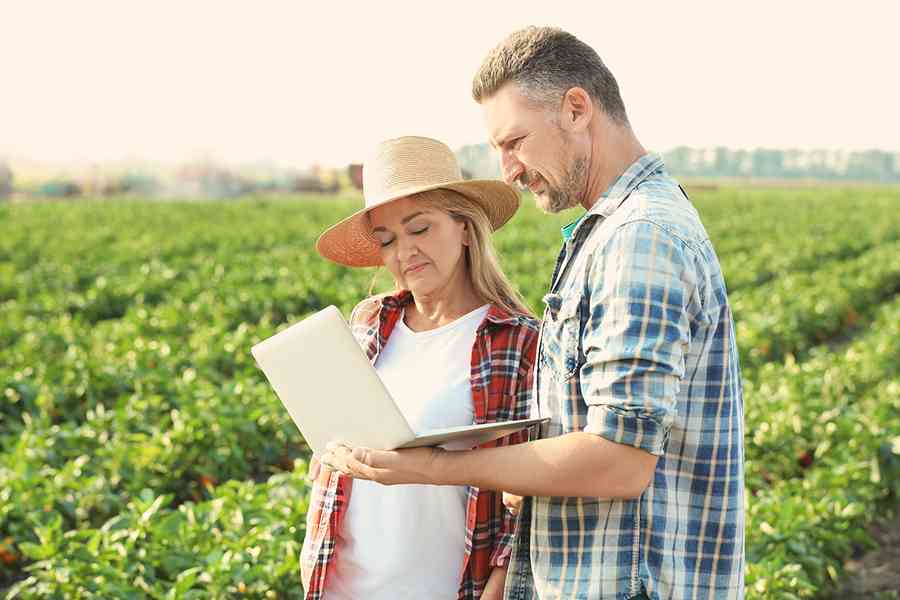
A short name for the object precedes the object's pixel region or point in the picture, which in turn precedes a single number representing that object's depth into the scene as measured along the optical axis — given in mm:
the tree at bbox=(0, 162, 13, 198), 59281
